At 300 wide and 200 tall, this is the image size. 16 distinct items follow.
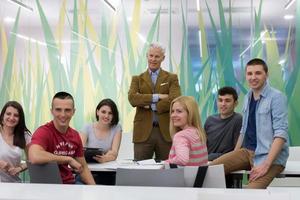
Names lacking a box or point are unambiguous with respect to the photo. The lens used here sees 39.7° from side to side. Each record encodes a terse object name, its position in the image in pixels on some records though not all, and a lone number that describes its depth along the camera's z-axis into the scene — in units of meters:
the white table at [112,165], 3.07
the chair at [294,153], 4.41
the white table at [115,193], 1.49
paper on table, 3.28
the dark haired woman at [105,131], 3.97
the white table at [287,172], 3.21
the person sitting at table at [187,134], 2.88
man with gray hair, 4.15
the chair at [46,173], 2.46
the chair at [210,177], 2.18
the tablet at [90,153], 3.52
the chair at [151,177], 2.02
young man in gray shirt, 3.95
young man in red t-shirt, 2.77
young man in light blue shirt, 3.12
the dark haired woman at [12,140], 3.34
